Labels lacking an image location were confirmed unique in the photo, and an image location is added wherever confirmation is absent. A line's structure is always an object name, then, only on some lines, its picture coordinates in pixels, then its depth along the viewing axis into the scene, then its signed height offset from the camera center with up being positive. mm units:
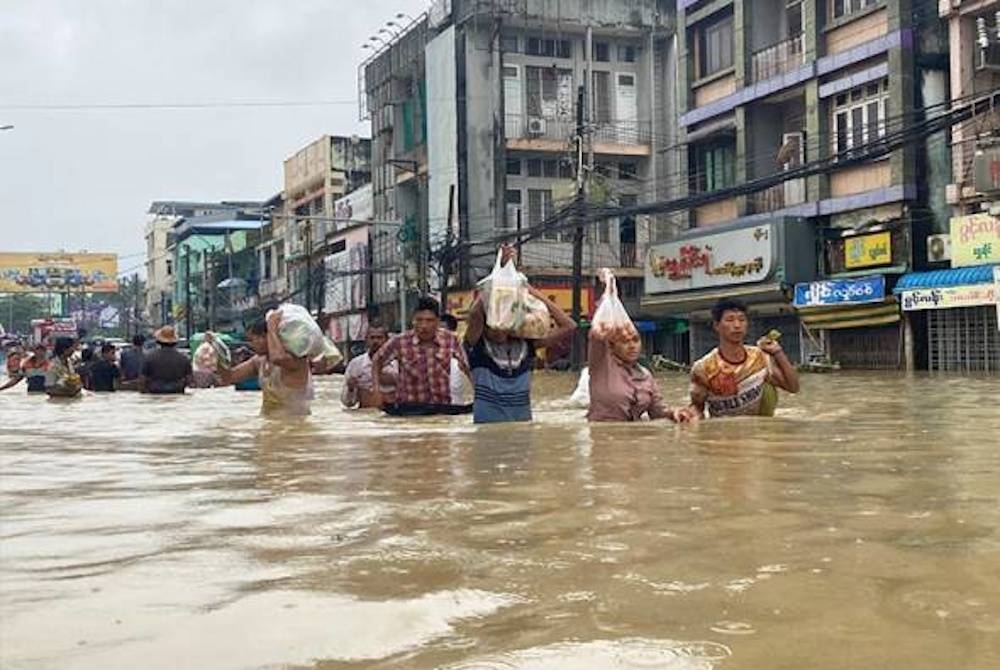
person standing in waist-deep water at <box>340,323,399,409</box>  10969 -244
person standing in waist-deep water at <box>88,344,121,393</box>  17219 -266
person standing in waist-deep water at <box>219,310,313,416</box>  9352 -222
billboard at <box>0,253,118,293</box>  71125 +5589
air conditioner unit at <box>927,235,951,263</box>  22797 +1972
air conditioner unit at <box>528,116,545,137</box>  37375 +7488
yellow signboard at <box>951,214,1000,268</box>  21422 +2017
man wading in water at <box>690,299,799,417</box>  7699 -216
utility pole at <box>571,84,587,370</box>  26766 +3402
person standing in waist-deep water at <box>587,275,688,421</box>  7797 -238
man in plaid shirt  8844 -87
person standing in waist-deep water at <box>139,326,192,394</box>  15656 -183
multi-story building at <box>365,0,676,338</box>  37250 +7945
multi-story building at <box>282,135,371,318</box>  51344 +7775
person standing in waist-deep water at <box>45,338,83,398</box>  15852 -236
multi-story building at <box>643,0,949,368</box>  23703 +4125
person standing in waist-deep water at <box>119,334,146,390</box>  17797 -88
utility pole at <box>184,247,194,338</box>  61981 +3008
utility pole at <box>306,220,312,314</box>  49712 +4094
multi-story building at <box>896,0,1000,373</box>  21625 +1934
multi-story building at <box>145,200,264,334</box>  84125 +8488
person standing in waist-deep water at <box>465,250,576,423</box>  7816 -92
